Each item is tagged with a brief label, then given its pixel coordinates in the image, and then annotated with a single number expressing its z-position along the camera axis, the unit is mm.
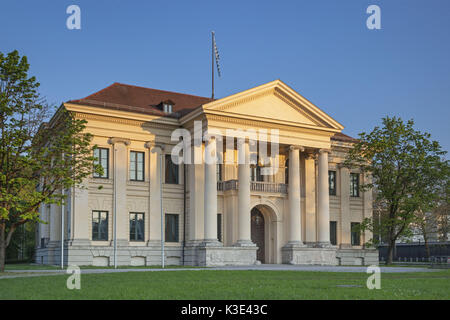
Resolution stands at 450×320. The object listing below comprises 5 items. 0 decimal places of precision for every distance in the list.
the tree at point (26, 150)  27172
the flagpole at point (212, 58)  48344
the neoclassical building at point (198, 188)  39312
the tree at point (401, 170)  43656
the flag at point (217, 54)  48219
